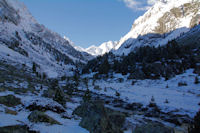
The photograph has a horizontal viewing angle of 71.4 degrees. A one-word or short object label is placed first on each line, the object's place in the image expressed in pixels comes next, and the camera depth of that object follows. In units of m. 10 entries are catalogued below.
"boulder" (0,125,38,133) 5.74
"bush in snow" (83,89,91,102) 24.95
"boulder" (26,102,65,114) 11.26
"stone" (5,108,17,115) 8.94
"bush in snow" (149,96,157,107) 21.38
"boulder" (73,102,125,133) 8.16
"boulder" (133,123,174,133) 8.08
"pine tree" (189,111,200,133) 7.53
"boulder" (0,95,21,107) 11.11
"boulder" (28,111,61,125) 8.24
